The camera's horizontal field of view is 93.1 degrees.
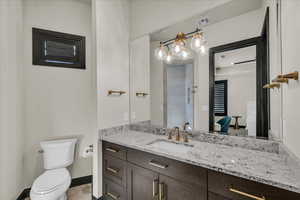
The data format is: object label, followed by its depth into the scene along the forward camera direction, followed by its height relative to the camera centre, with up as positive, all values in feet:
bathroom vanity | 2.59 -1.71
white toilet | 4.91 -3.11
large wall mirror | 4.26 +0.95
